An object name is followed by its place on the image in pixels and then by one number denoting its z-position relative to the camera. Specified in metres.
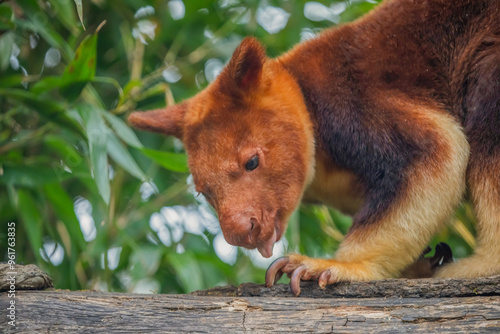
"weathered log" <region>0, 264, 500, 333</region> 4.22
